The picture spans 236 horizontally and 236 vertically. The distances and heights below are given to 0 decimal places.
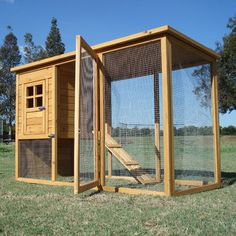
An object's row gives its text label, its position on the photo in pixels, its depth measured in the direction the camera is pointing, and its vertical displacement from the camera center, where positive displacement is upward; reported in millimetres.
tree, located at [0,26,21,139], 42375 +7269
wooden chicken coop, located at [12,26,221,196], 5363 +403
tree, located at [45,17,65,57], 36812 +9494
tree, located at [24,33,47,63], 38094 +9226
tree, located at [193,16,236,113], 27328 +4680
